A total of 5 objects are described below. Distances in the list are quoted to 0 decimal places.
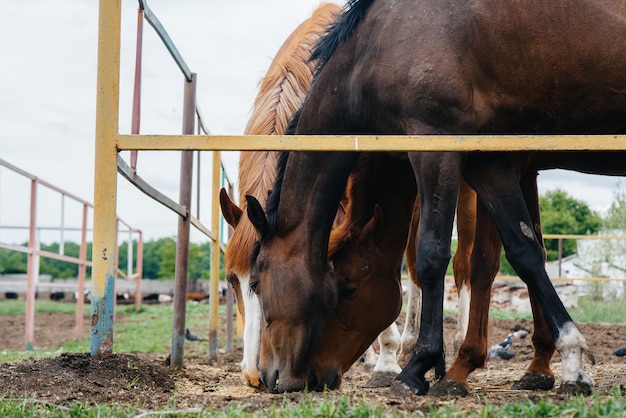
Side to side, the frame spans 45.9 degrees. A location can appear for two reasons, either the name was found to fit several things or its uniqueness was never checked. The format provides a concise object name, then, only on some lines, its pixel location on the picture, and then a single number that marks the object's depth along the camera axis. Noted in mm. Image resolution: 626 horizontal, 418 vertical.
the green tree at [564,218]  41812
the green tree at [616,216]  19103
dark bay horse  3307
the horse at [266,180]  4387
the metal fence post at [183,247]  5008
